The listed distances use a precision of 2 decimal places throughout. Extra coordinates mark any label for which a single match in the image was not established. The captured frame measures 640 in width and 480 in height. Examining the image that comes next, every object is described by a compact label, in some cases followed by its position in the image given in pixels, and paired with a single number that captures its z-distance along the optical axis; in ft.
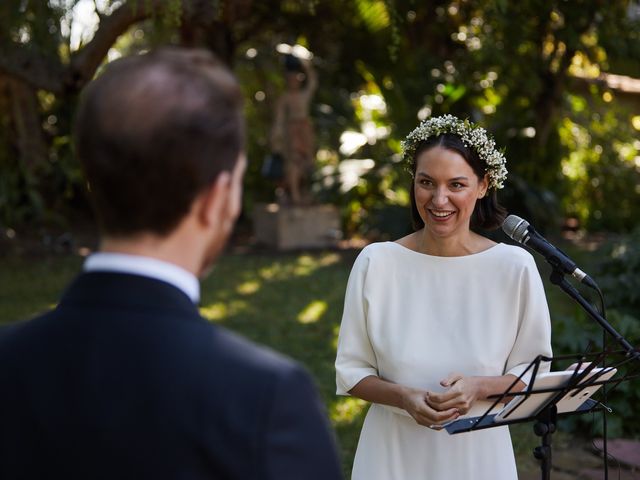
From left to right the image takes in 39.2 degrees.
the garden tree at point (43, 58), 26.20
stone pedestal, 40.98
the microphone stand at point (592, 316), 8.28
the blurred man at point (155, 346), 3.80
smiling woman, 9.25
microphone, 8.63
